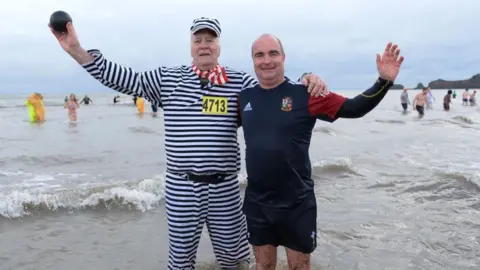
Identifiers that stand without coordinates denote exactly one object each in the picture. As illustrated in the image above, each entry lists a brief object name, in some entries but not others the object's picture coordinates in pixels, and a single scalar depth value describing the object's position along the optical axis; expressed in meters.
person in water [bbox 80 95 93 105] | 55.34
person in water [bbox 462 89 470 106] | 41.94
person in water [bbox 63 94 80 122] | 25.41
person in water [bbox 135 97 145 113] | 34.17
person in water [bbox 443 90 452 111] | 34.59
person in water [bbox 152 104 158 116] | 32.74
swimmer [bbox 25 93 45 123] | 25.94
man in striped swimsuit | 3.29
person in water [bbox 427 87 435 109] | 35.25
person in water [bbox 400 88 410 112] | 32.87
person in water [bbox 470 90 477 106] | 42.47
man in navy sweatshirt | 2.99
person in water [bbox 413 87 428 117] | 28.59
